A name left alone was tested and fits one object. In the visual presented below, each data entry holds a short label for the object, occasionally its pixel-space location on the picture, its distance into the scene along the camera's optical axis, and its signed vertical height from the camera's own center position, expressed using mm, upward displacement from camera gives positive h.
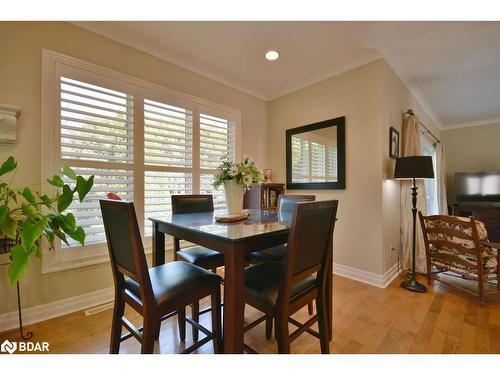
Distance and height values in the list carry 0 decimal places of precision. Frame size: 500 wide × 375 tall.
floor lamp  2359 +178
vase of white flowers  1738 +82
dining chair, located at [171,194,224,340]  1762 -501
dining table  1117 -276
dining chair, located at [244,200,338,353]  1139 -500
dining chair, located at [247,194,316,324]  1890 -529
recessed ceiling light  2533 +1499
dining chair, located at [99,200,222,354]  1084 -503
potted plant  1326 -189
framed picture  2690 +538
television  4504 +20
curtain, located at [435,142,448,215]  4664 +169
